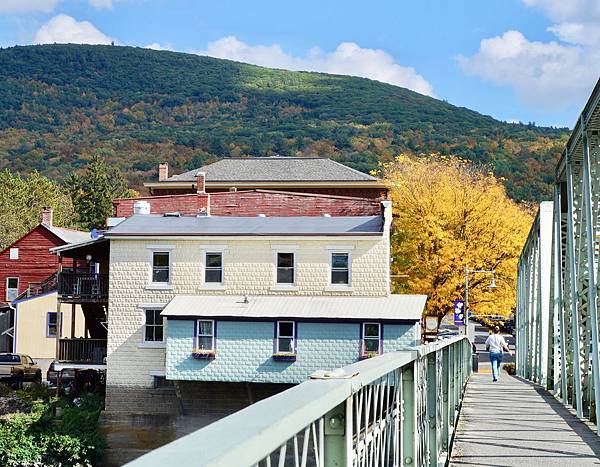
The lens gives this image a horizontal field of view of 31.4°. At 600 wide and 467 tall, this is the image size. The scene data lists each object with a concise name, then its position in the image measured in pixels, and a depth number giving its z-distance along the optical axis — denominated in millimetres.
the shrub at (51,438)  41156
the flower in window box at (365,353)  42125
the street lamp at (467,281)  50978
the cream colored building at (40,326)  62469
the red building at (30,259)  74625
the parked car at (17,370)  54719
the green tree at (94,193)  112438
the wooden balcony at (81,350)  47688
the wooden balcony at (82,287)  48312
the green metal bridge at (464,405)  2557
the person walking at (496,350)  32344
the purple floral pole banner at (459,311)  50781
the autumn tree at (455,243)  54406
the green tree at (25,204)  91375
